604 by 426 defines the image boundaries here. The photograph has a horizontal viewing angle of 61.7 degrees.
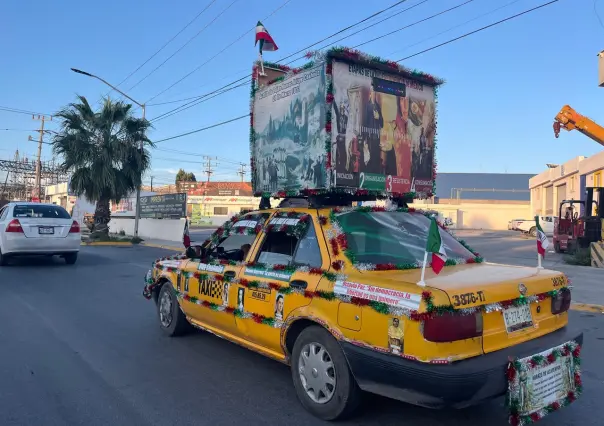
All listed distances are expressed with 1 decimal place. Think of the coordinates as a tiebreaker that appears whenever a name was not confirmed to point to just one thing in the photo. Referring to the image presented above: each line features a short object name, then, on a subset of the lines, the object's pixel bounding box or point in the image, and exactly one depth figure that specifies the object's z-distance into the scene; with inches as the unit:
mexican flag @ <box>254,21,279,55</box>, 296.8
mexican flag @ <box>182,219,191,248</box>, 224.0
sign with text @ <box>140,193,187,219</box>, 986.1
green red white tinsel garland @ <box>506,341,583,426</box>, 123.6
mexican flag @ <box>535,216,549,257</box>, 165.8
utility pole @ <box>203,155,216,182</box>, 3476.9
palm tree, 827.4
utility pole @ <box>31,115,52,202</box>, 1990.7
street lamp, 873.6
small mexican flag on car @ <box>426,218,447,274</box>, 132.3
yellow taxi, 121.7
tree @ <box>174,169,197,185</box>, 3552.2
